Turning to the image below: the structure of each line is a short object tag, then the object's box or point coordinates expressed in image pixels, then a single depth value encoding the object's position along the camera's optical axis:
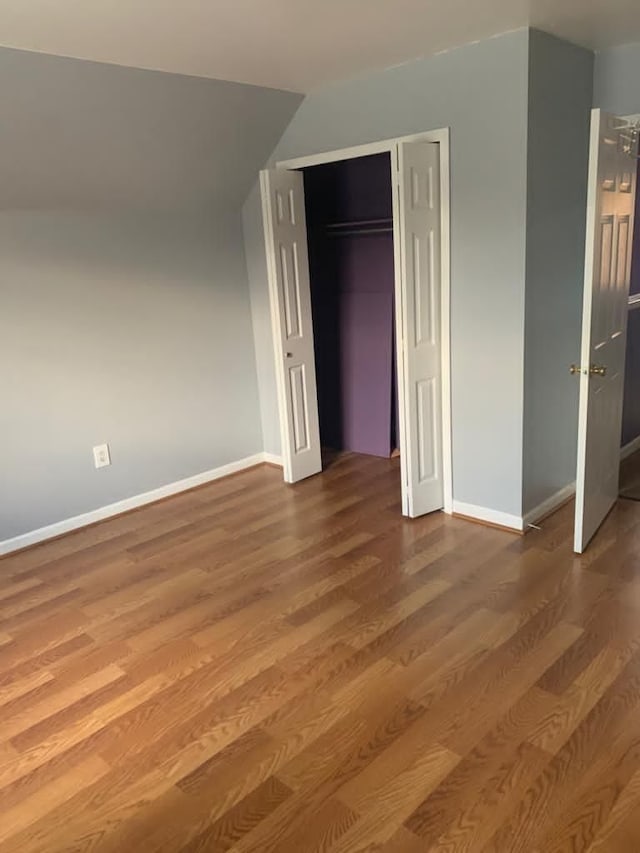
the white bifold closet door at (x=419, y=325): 3.16
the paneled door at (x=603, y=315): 2.74
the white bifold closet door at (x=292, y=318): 3.91
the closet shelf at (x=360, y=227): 4.39
